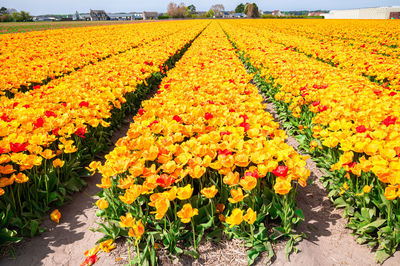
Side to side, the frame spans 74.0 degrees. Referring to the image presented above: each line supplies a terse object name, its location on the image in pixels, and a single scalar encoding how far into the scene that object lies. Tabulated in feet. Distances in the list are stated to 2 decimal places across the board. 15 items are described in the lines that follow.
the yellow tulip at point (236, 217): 6.58
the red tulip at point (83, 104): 13.19
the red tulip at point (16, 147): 8.67
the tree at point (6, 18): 238.76
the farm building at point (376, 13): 198.06
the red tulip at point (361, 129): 9.47
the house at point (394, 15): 190.80
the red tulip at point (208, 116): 11.10
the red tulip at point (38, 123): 10.60
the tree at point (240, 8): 524.93
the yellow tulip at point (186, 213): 6.62
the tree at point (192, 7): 594.90
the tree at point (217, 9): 525.43
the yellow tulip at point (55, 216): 9.37
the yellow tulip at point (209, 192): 6.83
